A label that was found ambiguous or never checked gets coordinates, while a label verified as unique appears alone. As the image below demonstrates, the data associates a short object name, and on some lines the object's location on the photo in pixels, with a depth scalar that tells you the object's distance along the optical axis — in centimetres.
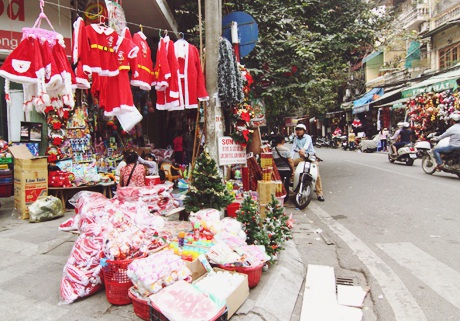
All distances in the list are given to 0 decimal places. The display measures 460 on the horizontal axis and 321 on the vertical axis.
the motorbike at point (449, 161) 1002
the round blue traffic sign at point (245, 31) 651
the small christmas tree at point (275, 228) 421
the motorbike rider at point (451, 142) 996
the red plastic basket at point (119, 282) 320
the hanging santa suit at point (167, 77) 523
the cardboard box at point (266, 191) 595
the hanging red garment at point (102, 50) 432
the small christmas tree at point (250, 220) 434
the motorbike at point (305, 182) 754
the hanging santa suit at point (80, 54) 423
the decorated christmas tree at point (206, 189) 488
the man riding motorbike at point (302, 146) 811
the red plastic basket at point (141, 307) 291
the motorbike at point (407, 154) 1362
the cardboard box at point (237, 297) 297
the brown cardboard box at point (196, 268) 338
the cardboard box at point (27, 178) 641
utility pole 543
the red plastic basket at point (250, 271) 346
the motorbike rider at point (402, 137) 1423
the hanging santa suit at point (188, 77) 547
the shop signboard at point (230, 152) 555
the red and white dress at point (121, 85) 456
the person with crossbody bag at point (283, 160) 792
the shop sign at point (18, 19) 707
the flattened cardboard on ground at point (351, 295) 342
